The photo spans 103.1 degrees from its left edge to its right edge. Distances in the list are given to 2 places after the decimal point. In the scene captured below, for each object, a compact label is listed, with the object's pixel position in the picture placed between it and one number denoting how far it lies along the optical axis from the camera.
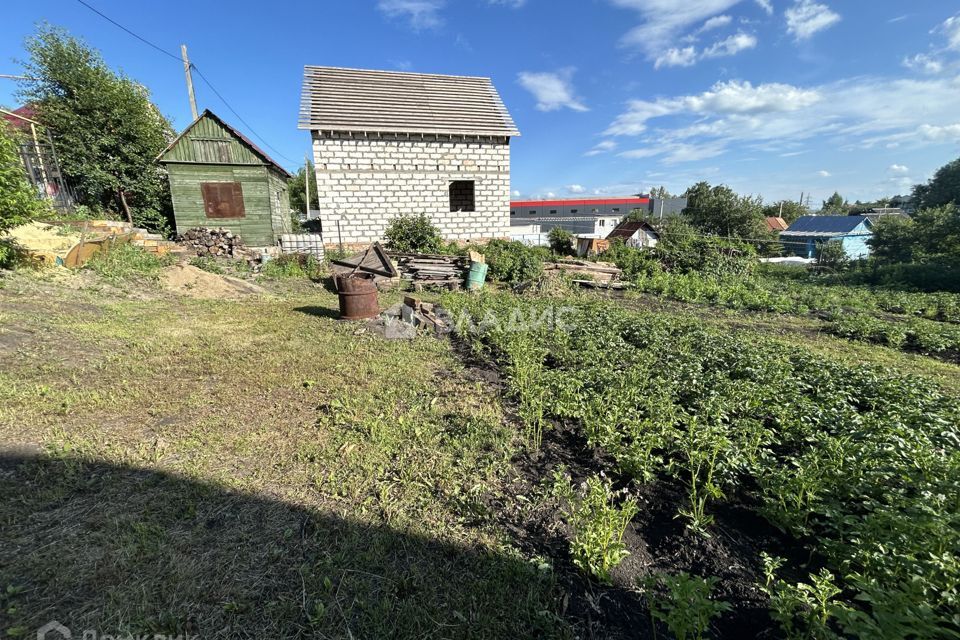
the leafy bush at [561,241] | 18.45
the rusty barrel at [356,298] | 7.49
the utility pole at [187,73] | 18.92
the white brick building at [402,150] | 15.08
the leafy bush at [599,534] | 2.34
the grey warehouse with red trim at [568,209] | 51.91
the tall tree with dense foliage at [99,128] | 14.39
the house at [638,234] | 30.87
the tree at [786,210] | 60.50
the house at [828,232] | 28.79
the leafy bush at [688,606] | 1.71
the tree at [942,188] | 38.91
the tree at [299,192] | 45.50
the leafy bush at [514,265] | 12.88
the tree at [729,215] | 36.28
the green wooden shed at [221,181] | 14.04
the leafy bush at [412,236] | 14.92
